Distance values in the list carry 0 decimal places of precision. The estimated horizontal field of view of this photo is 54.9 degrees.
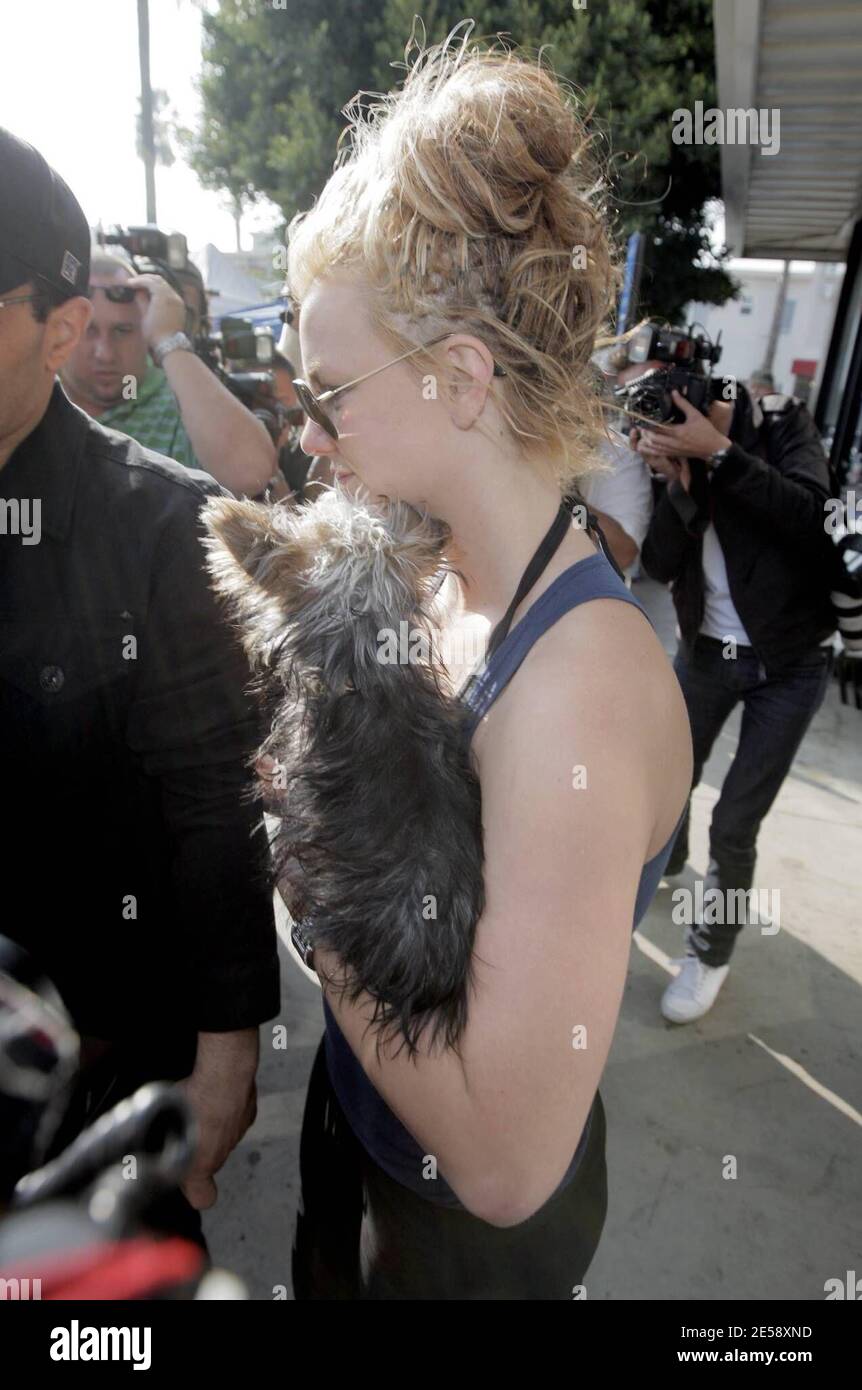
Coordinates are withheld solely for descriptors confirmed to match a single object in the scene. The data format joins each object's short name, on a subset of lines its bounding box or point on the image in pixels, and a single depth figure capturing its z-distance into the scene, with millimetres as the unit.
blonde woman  824
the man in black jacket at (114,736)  1189
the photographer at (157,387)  2537
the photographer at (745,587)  2576
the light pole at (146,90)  9797
